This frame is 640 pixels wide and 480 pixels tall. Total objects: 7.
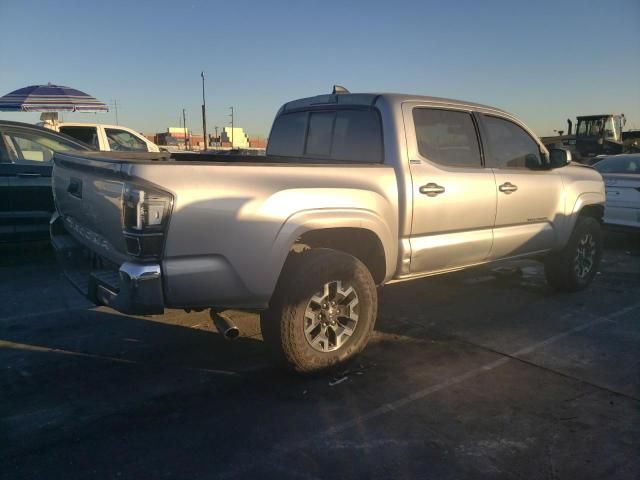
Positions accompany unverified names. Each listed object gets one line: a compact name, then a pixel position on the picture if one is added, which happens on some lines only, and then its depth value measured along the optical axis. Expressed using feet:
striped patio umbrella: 40.73
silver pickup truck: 9.46
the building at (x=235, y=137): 227.20
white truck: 35.19
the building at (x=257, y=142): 259.41
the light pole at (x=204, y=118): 126.68
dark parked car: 21.61
